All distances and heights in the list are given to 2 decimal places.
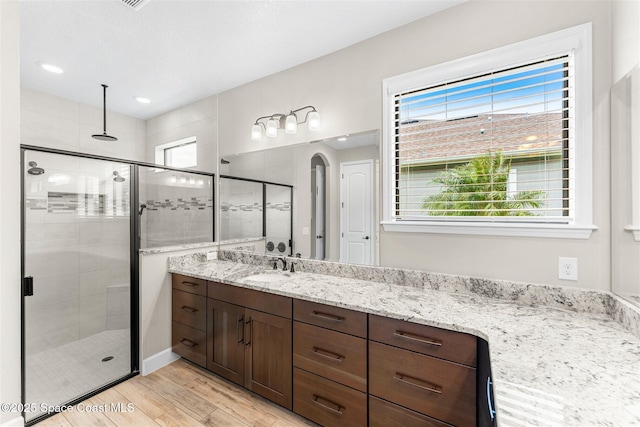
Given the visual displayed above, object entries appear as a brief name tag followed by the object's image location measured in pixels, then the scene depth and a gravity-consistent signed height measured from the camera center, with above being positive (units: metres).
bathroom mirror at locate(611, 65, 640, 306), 1.22 +0.13
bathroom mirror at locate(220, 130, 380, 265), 2.11 +0.17
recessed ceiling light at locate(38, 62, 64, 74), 2.32 +1.26
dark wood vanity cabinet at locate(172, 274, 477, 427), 1.31 -0.86
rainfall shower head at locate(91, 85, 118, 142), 2.89 +0.95
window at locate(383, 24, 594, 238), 1.48 +0.44
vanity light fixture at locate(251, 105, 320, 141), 2.29 +0.81
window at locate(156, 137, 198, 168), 3.14 +0.70
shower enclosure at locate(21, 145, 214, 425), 1.92 -0.41
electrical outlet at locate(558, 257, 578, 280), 1.48 -0.30
